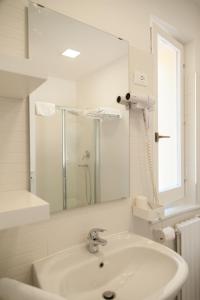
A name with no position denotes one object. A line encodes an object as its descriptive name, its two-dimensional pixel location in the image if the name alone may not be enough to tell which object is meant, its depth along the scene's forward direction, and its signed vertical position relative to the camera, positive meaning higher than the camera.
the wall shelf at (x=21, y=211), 0.69 -0.20
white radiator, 1.78 -0.82
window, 2.08 +0.28
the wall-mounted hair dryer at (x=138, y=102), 1.44 +0.29
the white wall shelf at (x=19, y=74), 0.72 +0.24
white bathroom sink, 1.03 -0.61
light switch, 1.55 +0.47
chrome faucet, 1.23 -0.50
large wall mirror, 1.13 +0.18
